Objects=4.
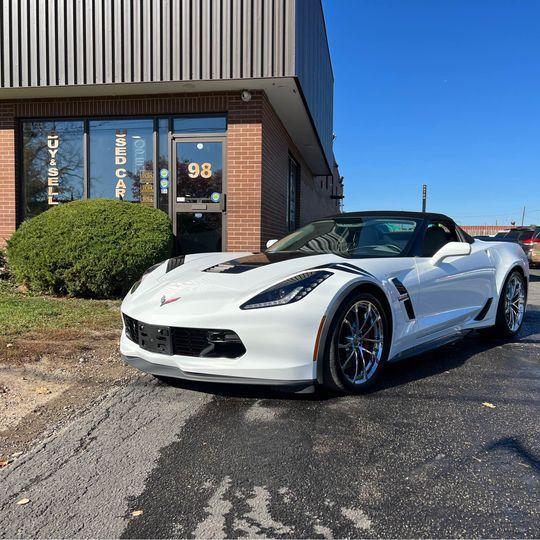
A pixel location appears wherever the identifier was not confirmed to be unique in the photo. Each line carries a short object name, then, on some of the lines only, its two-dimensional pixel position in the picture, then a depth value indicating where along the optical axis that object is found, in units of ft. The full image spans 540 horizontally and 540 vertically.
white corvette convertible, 10.05
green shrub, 22.41
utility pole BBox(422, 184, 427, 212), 89.51
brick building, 25.72
